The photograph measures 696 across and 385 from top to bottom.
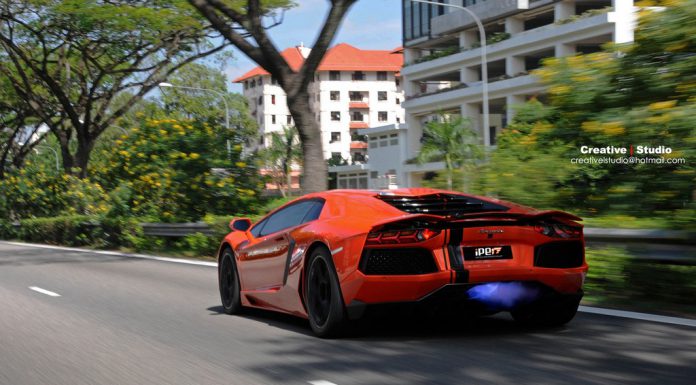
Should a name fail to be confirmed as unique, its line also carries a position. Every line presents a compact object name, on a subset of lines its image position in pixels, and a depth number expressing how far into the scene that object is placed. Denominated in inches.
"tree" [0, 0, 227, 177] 1186.6
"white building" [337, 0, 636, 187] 2064.5
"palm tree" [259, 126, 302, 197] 3843.5
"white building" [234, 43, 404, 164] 4968.0
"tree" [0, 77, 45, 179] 1721.2
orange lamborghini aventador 293.0
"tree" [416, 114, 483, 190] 2405.3
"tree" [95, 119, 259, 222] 901.2
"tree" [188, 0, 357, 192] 677.3
